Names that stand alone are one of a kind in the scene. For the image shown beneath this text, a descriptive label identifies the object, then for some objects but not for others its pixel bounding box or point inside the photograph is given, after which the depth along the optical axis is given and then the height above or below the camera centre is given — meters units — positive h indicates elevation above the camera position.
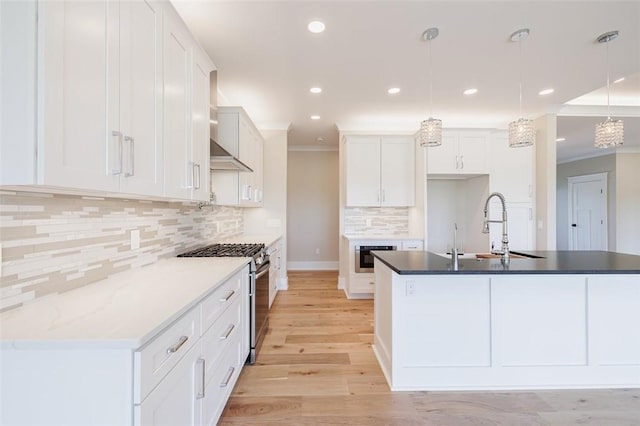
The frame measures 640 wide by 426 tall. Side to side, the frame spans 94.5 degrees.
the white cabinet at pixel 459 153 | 4.25 +0.89
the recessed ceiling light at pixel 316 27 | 2.21 +1.44
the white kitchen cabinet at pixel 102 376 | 0.88 -0.51
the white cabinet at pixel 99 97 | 0.88 +0.45
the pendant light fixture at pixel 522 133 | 2.63 +0.74
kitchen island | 2.06 -0.80
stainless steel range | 2.37 -0.56
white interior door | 6.40 +0.07
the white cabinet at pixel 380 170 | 4.54 +0.69
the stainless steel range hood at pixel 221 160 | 2.46 +0.48
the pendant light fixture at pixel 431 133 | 2.67 +0.75
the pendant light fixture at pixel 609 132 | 2.42 +0.71
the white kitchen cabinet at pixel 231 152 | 3.19 +0.68
